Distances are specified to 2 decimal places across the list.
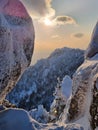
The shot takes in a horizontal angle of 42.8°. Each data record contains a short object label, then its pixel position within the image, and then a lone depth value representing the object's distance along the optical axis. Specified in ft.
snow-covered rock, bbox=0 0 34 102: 10.19
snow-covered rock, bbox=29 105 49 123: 48.50
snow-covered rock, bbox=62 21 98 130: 18.47
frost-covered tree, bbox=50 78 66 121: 33.13
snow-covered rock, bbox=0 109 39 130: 9.62
